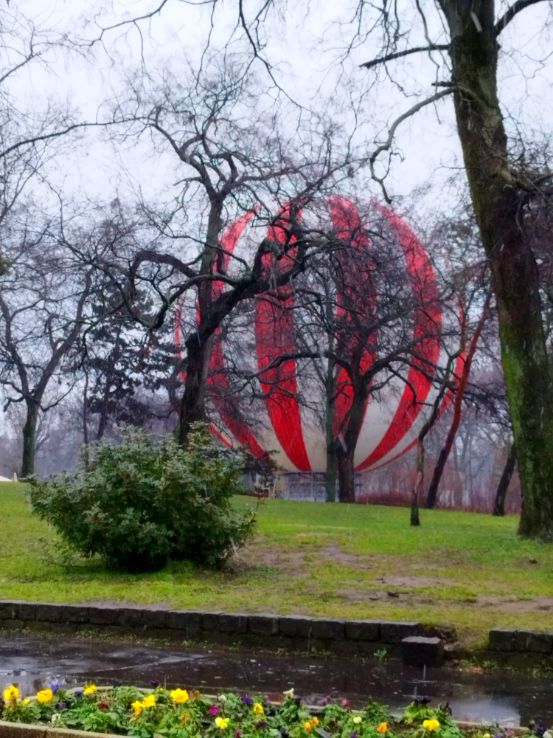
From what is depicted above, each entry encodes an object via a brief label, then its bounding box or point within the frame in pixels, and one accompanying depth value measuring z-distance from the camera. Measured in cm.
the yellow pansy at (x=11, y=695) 611
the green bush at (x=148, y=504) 1508
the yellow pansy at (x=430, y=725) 575
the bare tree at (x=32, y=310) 3480
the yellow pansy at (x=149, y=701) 603
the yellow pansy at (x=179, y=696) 606
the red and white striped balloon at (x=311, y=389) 3309
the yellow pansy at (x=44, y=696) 620
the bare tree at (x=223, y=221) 2762
